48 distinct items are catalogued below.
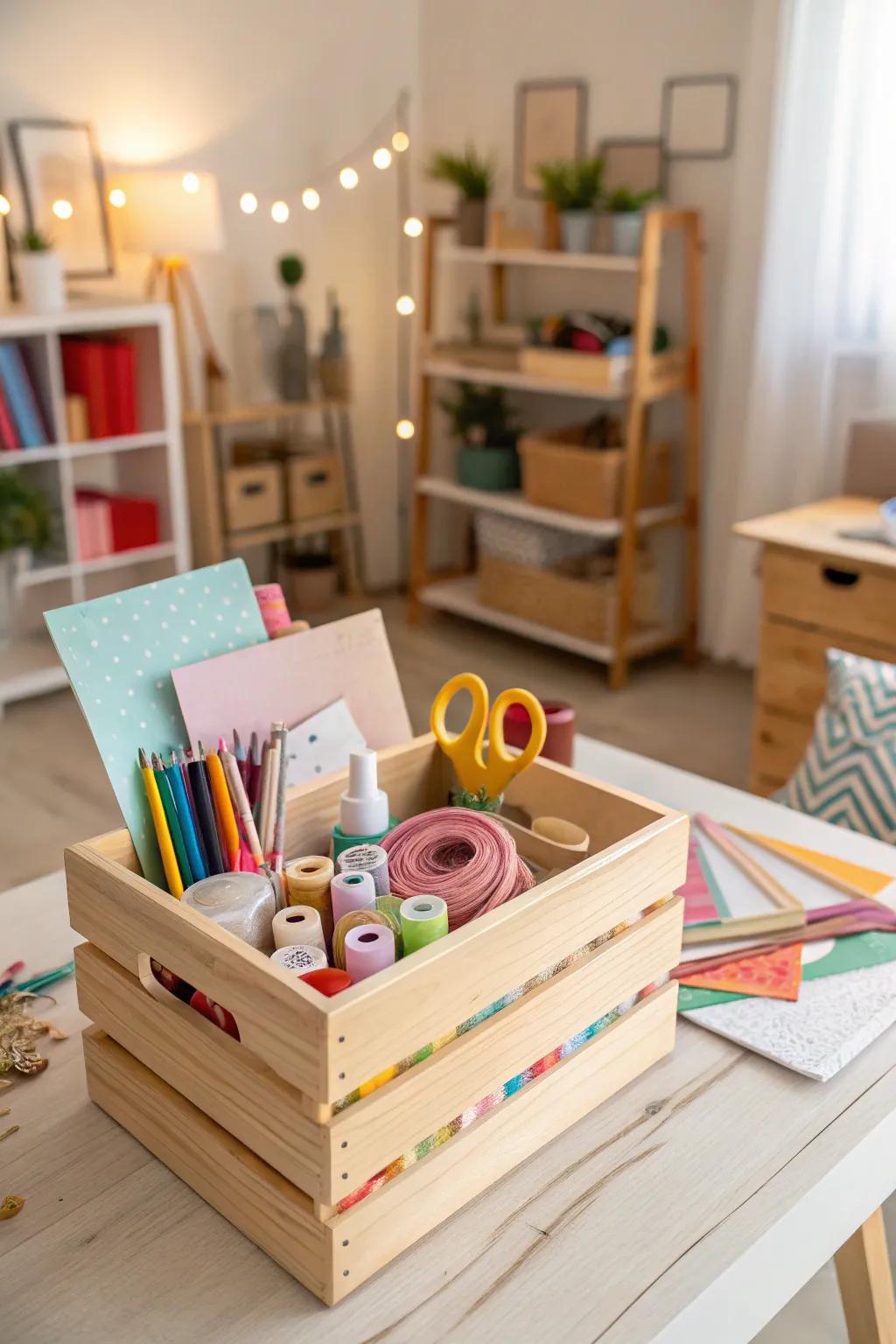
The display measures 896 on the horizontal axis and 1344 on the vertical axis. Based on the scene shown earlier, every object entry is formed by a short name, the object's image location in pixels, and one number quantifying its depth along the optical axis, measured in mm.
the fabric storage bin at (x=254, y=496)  3939
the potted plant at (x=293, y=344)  3932
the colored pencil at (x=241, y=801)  976
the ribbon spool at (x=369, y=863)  943
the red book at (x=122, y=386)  3498
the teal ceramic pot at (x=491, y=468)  3914
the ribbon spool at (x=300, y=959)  849
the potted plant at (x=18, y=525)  3334
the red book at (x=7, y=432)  3309
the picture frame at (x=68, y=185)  3434
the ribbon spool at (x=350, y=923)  875
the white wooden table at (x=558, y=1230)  789
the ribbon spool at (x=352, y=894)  913
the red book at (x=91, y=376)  3467
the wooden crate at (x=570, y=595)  3645
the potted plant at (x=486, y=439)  3924
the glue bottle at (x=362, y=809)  1021
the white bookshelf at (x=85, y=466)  3361
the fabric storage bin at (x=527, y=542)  3852
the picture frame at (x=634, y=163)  3645
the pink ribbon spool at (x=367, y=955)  832
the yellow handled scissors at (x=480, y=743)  1113
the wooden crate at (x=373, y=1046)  773
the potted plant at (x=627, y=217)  3404
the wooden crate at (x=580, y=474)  3500
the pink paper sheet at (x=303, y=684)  1074
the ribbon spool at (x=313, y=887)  941
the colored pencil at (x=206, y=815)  965
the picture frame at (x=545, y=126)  3830
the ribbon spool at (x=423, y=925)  856
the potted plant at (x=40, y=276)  3240
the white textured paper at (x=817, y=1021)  1027
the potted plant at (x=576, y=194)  3523
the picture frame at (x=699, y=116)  3463
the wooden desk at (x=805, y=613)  2484
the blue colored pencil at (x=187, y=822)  956
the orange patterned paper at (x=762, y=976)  1114
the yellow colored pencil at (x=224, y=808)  965
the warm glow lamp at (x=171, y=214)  3428
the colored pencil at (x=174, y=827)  957
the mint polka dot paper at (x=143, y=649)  989
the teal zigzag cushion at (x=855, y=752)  1876
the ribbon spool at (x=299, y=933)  885
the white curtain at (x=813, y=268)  3129
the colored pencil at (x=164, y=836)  947
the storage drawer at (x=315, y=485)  4105
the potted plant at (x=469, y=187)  3768
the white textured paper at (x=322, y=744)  1157
